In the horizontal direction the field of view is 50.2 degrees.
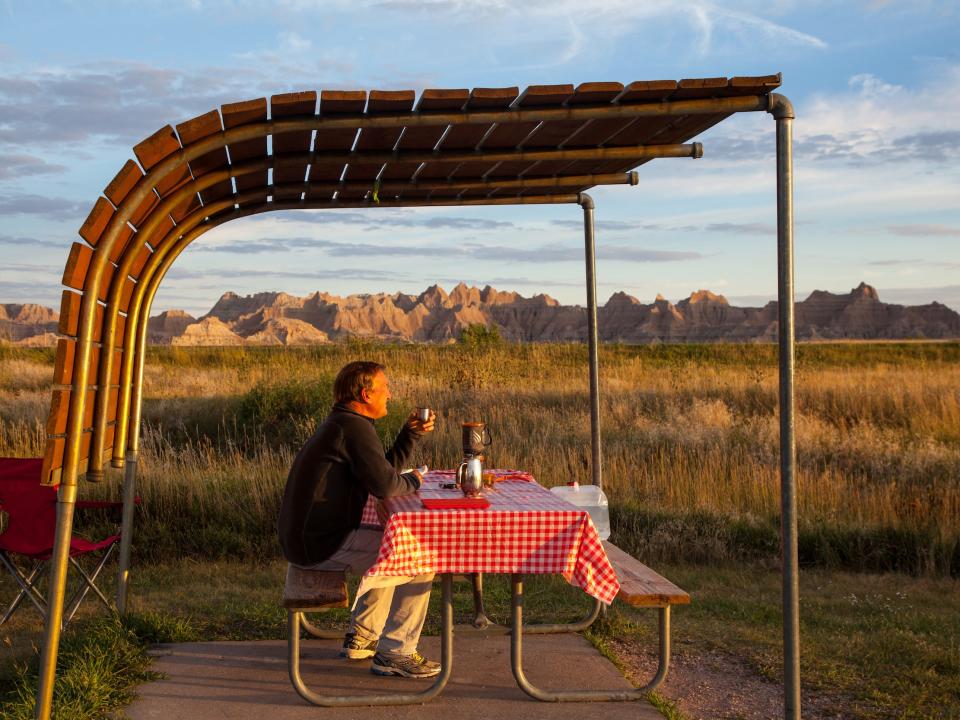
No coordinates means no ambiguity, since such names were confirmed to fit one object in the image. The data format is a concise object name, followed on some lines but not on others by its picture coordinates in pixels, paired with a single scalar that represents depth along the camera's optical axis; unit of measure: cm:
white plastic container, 533
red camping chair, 479
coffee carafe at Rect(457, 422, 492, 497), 398
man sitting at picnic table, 398
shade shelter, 347
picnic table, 368
